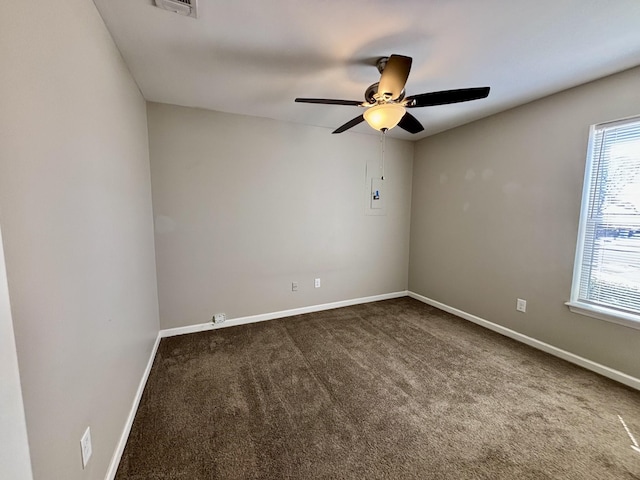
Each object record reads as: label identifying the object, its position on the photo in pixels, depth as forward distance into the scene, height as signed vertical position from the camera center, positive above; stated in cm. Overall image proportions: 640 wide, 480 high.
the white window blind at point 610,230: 207 -12
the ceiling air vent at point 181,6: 138 +112
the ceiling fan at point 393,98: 159 +80
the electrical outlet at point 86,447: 108 -99
